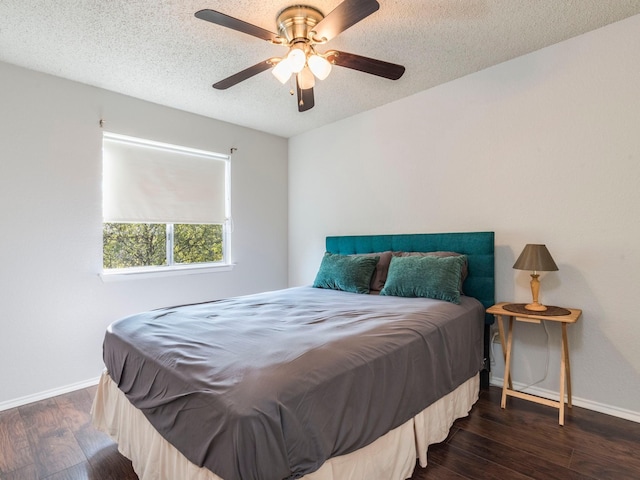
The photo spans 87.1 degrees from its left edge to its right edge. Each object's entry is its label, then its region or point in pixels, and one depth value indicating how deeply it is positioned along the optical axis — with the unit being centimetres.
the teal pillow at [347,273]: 294
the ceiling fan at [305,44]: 165
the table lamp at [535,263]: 220
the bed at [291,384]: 111
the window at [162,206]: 312
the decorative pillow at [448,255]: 267
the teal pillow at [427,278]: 244
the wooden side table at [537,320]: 210
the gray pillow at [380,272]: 296
